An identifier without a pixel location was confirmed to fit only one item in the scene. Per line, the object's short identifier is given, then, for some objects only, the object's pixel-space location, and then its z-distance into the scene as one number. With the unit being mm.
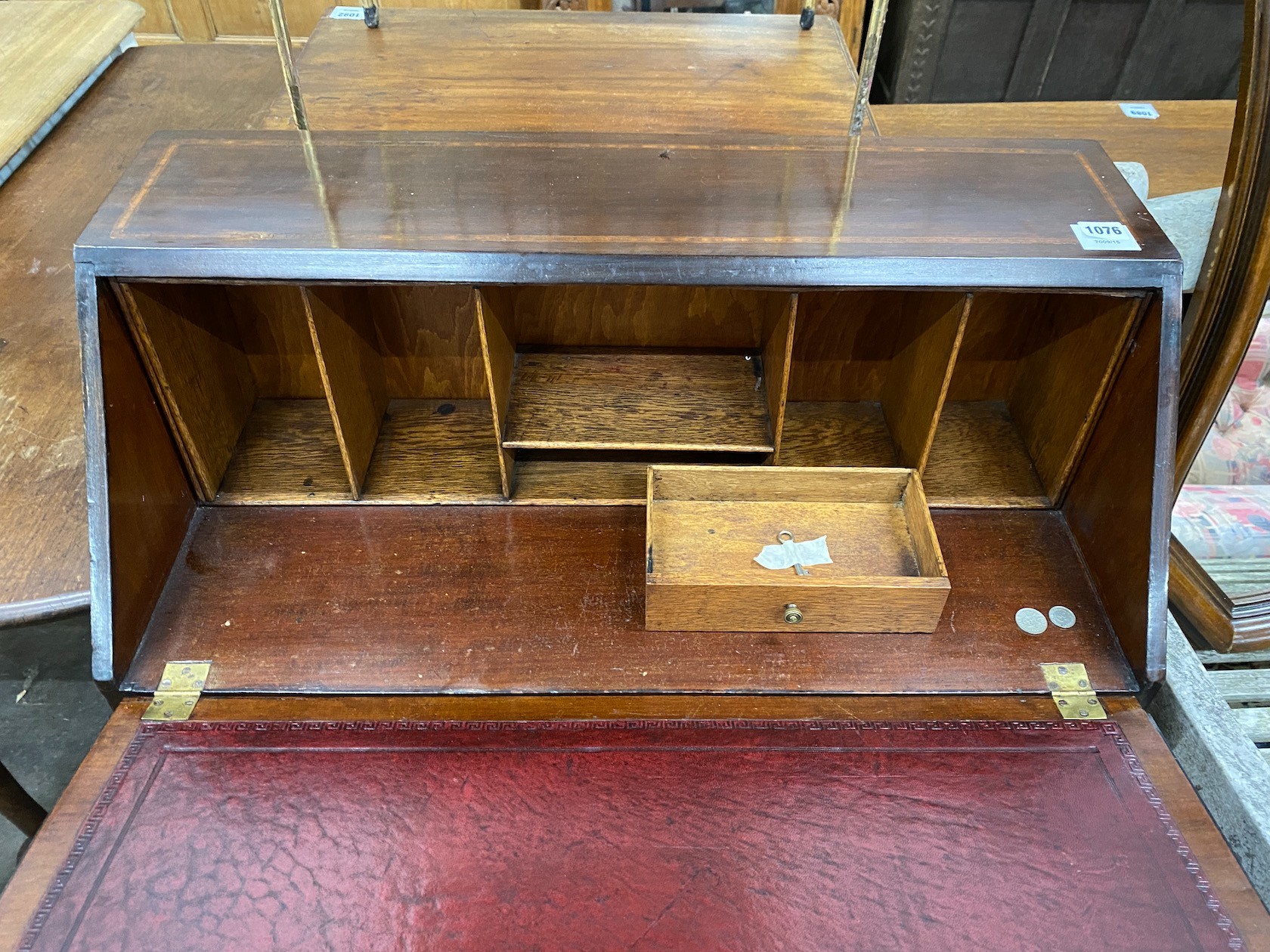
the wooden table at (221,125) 1393
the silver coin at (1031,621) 1240
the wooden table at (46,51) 2154
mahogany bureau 987
